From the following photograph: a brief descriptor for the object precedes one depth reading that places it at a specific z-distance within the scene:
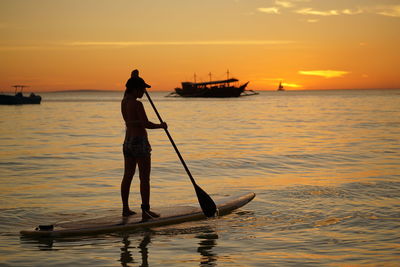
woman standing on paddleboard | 7.34
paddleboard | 7.29
